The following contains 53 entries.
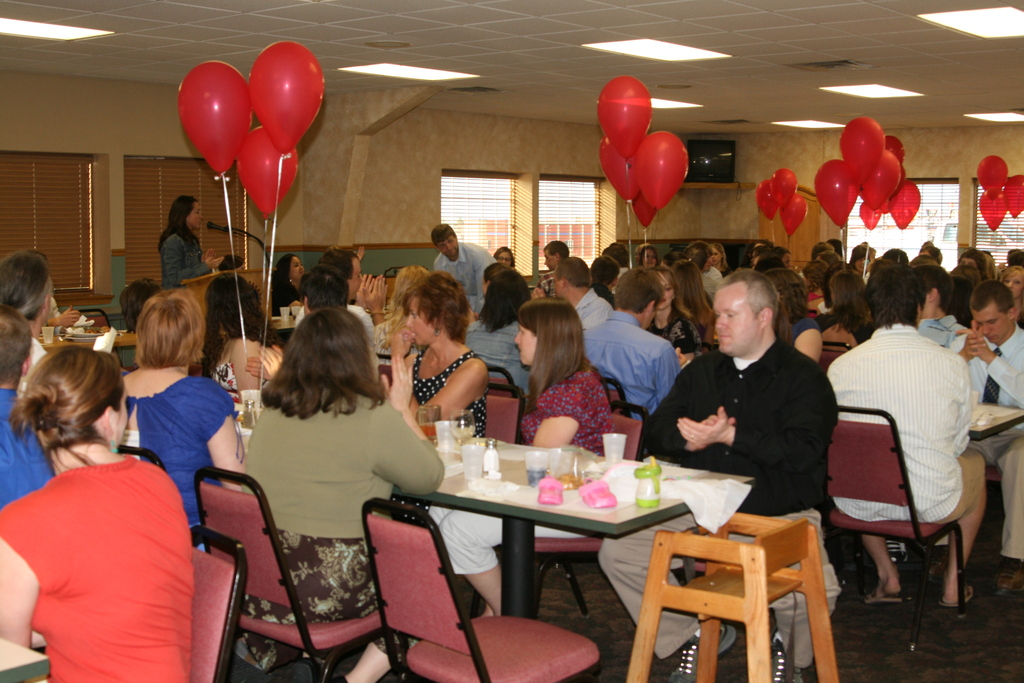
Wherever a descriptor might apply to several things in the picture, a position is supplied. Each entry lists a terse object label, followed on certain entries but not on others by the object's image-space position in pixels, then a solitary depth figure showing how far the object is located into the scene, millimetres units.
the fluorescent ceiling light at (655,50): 7598
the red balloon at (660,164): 7086
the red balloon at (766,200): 12438
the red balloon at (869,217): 9414
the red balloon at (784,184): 11617
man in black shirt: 3051
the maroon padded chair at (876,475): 3594
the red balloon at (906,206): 13130
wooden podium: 7848
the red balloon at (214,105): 5285
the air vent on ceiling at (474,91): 10203
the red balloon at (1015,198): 12734
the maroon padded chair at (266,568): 2635
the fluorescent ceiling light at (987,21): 6457
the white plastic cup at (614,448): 3125
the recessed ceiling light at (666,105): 11344
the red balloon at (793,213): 12070
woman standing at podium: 8047
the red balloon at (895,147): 10406
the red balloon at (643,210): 9406
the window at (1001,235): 14250
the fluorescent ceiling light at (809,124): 13812
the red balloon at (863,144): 8266
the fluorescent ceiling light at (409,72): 8703
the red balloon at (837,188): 8688
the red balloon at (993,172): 12000
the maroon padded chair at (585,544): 3422
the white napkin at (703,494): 2771
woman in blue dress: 3123
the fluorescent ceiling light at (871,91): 10070
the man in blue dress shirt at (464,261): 9320
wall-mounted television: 15211
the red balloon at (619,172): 7660
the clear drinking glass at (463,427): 3396
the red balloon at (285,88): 5133
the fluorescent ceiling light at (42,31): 6725
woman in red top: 1784
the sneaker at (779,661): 2987
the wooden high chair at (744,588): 2475
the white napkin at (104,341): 4492
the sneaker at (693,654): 3189
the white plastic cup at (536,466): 2852
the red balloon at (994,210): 12648
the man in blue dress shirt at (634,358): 4742
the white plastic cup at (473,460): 2947
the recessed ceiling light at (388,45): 7367
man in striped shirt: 3633
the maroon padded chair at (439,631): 2287
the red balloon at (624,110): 6879
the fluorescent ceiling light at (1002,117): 12758
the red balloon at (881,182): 8945
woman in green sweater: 2682
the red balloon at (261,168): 5648
